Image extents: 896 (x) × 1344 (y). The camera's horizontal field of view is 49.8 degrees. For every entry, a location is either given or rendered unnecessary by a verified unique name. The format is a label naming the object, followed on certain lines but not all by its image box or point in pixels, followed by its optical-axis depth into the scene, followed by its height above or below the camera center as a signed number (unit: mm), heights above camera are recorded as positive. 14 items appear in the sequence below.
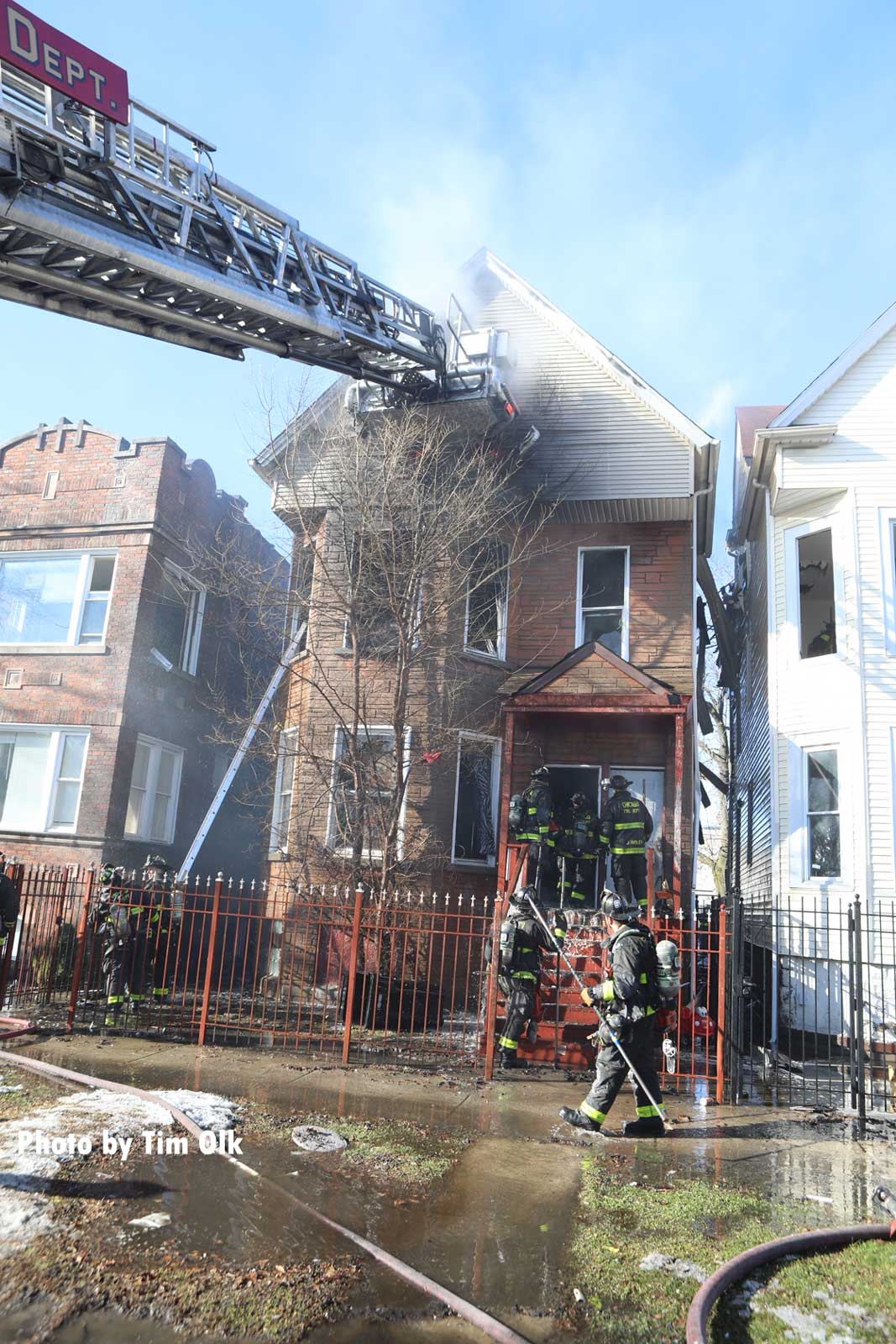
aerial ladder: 7531 +5936
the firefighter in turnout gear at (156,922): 10417 -432
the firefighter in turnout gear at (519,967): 9109 -522
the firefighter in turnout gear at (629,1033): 7145 -845
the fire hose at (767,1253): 3850 -1534
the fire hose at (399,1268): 3830 -1609
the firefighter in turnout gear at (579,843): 12539 +901
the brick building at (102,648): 15414 +3851
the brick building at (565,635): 13469 +4213
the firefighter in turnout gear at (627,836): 11930 +982
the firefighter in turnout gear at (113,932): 10758 -546
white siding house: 11867 +3485
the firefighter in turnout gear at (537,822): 12070 +1088
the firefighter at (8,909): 9672 -314
